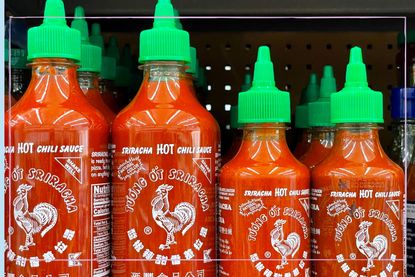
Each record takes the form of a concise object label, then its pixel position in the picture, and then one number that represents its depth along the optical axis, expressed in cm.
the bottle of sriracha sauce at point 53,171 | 67
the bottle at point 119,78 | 93
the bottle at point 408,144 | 76
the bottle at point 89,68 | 78
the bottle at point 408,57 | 93
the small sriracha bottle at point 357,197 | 69
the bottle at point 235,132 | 90
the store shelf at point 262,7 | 83
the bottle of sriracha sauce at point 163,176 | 68
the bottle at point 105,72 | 87
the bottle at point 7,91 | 75
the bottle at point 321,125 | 82
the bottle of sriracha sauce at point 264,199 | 68
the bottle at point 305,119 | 89
